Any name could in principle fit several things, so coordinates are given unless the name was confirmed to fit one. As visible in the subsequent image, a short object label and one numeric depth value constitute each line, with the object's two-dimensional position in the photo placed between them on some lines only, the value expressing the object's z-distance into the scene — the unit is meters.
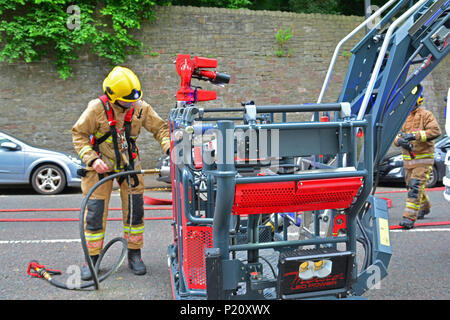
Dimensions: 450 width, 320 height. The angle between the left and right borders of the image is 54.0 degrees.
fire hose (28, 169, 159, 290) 3.66
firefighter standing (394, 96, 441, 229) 6.14
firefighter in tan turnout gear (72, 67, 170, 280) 4.10
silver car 9.25
